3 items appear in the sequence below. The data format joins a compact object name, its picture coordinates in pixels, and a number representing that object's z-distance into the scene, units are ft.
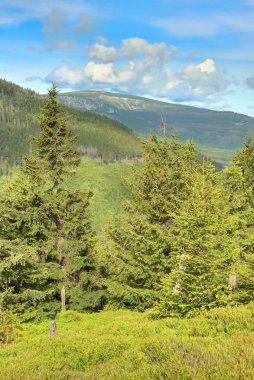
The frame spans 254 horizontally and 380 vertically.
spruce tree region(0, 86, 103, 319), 79.10
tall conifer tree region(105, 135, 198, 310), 74.38
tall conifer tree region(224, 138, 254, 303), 87.01
